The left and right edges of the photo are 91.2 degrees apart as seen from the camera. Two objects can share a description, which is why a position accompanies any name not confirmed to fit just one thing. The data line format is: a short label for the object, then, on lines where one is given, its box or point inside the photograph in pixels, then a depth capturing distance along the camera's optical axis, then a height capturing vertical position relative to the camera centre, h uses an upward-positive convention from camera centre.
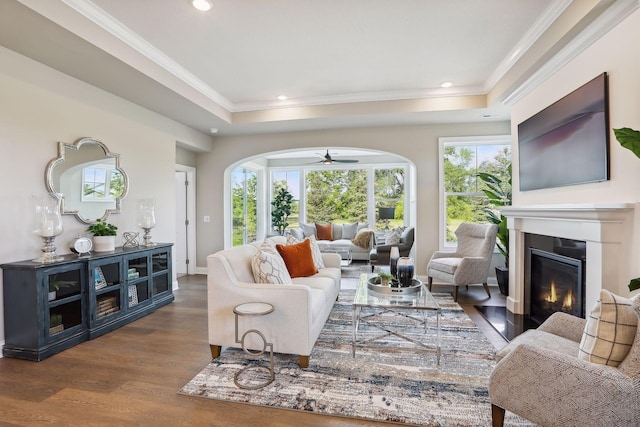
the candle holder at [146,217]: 4.02 -0.04
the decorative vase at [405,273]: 2.91 -0.57
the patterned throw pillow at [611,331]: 1.36 -0.53
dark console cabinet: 2.61 -0.80
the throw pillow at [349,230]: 7.95 -0.47
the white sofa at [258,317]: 2.38 -0.77
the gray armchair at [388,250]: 6.18 -0.76
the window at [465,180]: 5.12 +0.51
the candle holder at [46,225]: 2.79 -0.09
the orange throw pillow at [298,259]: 3.38 -0.51
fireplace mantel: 2.11 -0.17
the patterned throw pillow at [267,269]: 2.65 -0.48
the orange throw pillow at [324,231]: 7.87 -0.47
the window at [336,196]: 8.44 +0.46
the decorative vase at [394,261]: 3.14 -0.50
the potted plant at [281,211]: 8.45 +0.05
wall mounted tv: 2.26 +0.59
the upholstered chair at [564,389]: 1.29 -0.79
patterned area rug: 1.92 -1.20
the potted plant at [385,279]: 3.02 -0.65
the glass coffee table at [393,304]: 2.52 -0.76
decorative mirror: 3.15 +0.38
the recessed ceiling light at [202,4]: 2.42 +1.64
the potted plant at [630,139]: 1.71 +0.38
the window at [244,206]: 7.14 +0.18
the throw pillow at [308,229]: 8.05 -0.43
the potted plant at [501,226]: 4.35 -0.21
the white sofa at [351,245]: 7.30 -0.77
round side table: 2.20 -0.90
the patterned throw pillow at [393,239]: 6.38 -0.56
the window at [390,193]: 8.13 +0.50
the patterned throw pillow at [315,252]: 3.71 -0.50
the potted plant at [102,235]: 3.40 -0.23
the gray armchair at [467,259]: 4.14 -0.67
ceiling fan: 6.39 +1.09
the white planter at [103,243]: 3.39 -0.32
